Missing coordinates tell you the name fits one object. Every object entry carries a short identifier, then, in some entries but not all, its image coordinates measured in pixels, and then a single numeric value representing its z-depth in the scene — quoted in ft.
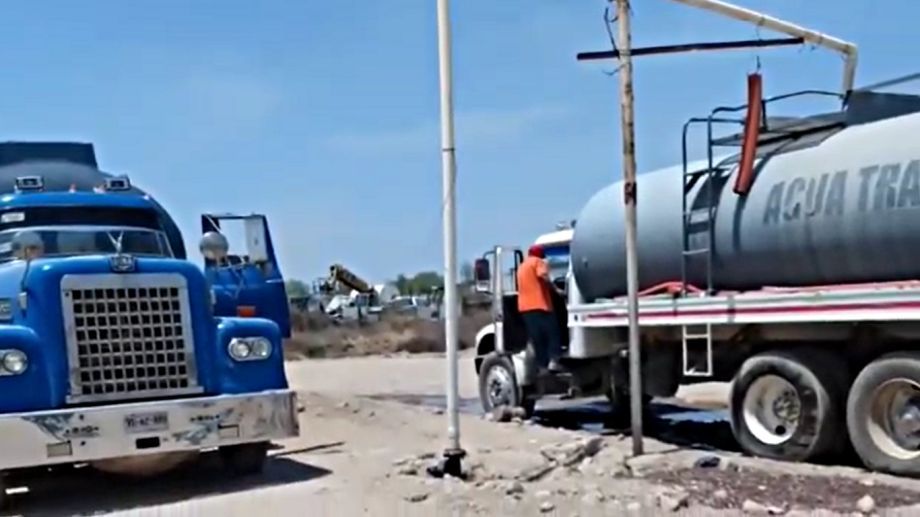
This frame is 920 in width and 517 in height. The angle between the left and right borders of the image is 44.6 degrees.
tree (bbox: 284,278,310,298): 145.48
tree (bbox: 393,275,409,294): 199.15
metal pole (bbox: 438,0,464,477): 30.01
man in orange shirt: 44.14
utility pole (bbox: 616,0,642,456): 33.71
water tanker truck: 29.68
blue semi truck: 27.14
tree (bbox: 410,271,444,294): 190.35
